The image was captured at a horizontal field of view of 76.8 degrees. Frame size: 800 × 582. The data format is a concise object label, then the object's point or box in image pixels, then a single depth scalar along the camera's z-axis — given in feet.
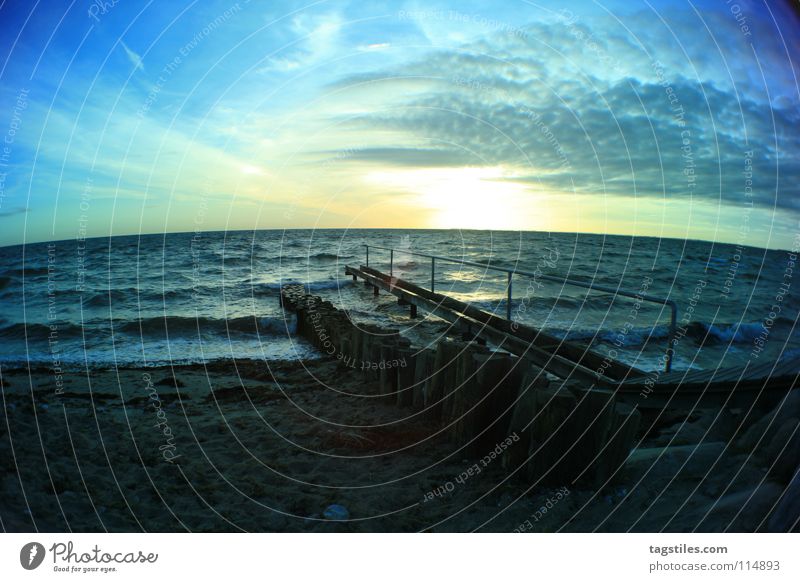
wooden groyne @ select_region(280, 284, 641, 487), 12.07
